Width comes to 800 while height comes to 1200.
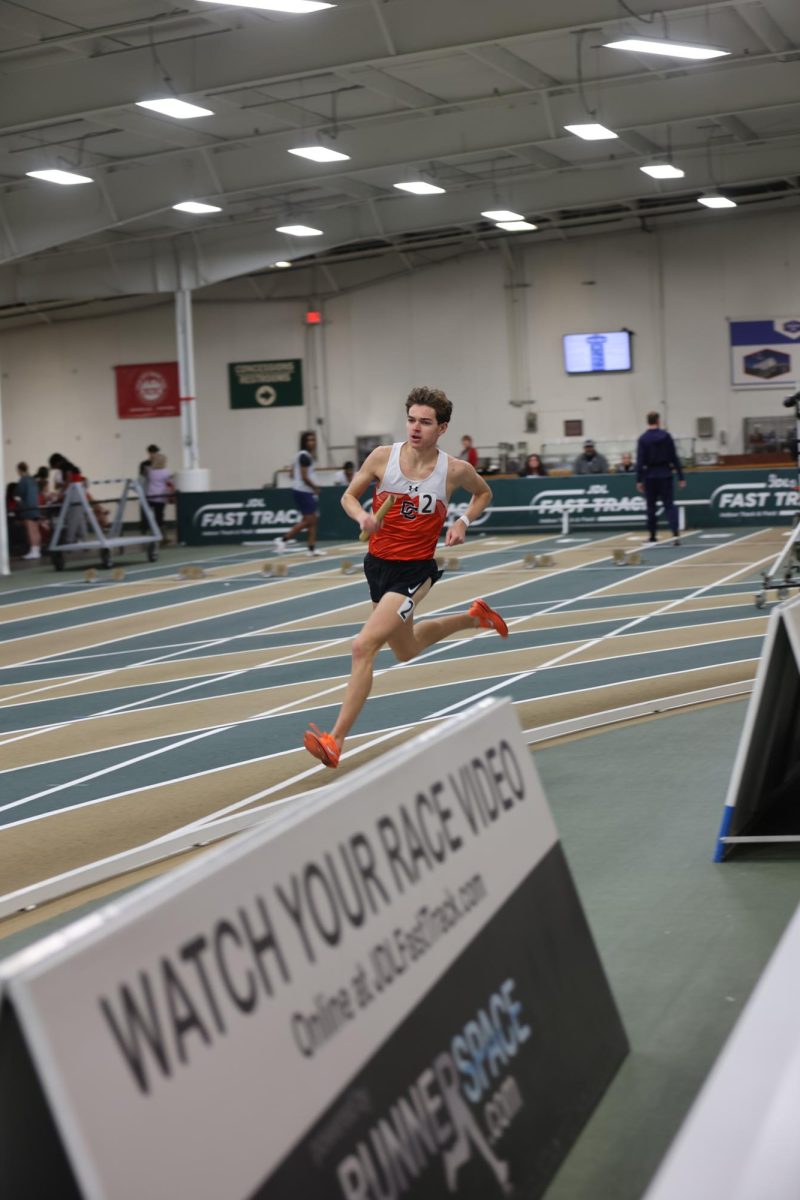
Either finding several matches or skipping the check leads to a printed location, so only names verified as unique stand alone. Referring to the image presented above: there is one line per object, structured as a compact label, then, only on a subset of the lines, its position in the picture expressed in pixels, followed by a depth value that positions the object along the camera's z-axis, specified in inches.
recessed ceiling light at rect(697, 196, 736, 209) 1198.3
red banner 1545.3
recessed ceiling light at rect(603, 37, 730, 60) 653.9
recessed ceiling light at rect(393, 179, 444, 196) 1054.4
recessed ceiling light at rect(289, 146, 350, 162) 896.3
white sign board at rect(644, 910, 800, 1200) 99.4
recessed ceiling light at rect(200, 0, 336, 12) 538.6
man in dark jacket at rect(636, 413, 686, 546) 881.5
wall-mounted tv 1386.6
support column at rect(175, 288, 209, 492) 1151.0
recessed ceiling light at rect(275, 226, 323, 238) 1157.5
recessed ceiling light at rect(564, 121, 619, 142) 857.5
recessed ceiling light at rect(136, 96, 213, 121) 703.7
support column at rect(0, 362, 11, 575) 970.1
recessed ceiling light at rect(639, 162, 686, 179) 1052.5
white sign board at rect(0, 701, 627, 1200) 83.8
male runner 311.0
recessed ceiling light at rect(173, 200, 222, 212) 1006.4
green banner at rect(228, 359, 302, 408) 1512.1
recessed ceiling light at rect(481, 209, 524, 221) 1163.9
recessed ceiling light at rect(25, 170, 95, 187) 888.3
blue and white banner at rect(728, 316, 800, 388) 1323.8
